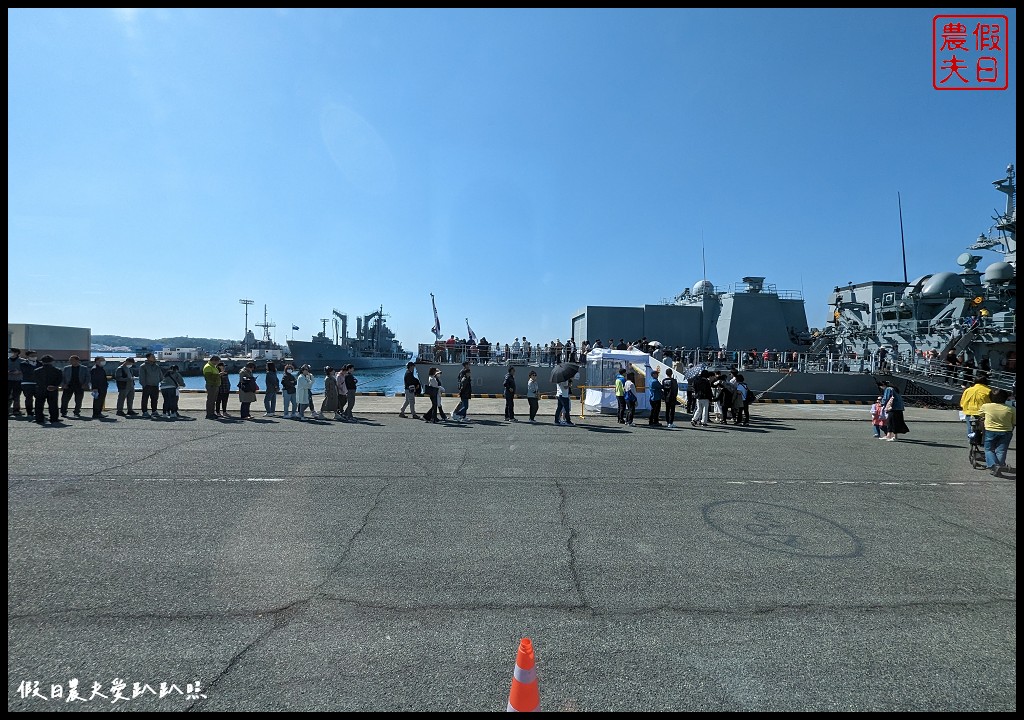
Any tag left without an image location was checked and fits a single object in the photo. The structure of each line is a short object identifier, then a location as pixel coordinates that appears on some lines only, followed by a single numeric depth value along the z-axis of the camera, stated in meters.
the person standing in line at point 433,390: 14.40
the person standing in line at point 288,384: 14.67
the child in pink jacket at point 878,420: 12.89
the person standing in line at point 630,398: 14.79
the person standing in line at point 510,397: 15.31
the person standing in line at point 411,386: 15.34
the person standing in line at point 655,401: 14.38
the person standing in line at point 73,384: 13.39
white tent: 17.16
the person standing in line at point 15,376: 12.56
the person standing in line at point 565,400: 14.51
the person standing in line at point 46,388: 12.53
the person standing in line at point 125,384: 14.29
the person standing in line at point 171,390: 14.34
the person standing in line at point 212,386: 14.11
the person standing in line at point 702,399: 14.81
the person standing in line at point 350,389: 14.78
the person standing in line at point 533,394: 15.16
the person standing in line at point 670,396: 14.79
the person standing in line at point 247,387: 14.21
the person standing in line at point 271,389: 14.98
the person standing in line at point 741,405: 15.30
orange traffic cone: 2.49
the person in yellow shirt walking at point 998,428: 8.39
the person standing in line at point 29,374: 12.59
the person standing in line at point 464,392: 14.84
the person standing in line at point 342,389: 14.73
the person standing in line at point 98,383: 13.31
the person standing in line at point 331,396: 14.91
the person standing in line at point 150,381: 14.23
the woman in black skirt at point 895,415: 12.16
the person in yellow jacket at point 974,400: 9.08
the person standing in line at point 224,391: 14.87
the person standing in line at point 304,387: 14.52
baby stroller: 9.08
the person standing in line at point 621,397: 15.02
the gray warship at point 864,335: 23.92
